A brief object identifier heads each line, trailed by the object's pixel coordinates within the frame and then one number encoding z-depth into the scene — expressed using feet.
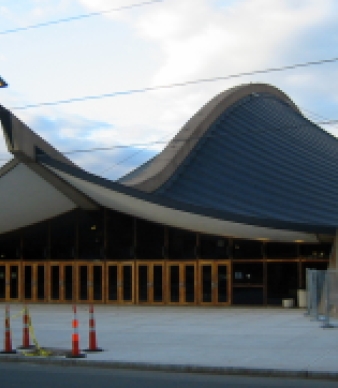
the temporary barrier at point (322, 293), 75.25
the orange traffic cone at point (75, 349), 51.06
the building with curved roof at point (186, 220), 95.45
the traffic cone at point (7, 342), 54.09
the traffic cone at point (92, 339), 54.54
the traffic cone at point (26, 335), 56.54
